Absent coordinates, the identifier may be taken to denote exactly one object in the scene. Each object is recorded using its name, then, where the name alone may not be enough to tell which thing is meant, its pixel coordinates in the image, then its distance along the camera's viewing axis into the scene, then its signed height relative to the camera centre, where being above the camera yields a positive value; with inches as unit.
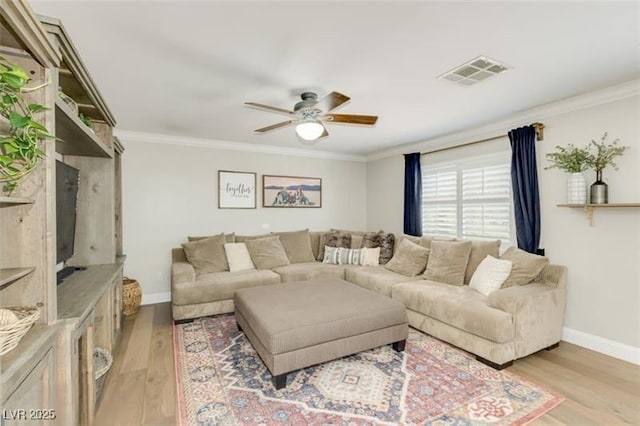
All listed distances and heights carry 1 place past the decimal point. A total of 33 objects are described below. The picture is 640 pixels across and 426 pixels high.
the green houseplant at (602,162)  109.6 +18.4
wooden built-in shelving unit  43.0 -9.4
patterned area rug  76.0 -51.5
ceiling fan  104.2 +33.1
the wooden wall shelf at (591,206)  101.1 +2.2
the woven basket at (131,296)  147.8 -41.8
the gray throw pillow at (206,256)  159.2 -23.5
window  149.6 +6.9
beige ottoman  88.2 -36.0
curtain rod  130.8 +36.9
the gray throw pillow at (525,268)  114.1 -21.5
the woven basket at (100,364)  81.2 -43.0
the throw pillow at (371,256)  182.4 -26.9
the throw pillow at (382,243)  183.9 -19.2
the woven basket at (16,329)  38.5 -15.7
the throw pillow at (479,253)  135.1 -18.5
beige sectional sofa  100.0 -35.9
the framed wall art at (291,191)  203.9 +14.6
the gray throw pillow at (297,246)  192.9 -22.0
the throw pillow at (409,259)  154.8 -25.1
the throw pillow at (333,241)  197.0 -19.1
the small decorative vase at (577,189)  114.9 +8.9
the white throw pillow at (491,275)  118.2 -25.2
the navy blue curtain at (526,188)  131.3 +10.6
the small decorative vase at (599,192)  109.7 +7.3
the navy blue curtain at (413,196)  191.4 +10.1
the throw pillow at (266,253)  175.8 -24.6
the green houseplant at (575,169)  115.0 +16.6
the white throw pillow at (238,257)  167.8 -25.6
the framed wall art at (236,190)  189.5 +14.3
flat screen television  80.0 +1.3
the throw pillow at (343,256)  186.1 -27.7
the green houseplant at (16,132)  39.2 +11.7
